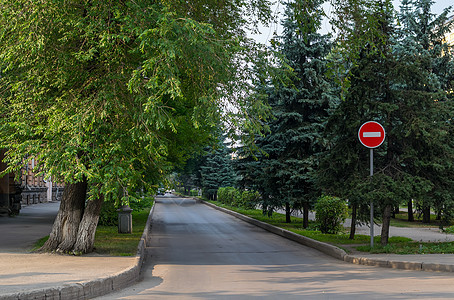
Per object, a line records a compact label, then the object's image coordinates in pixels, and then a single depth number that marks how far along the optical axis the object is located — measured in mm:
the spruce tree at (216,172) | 61625
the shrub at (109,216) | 23109
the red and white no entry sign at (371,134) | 13625
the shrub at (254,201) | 25952
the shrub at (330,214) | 19750
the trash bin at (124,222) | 19098
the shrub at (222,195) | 52047
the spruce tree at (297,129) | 23531
